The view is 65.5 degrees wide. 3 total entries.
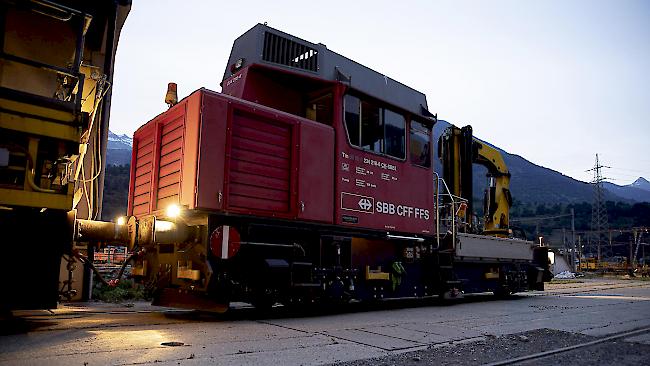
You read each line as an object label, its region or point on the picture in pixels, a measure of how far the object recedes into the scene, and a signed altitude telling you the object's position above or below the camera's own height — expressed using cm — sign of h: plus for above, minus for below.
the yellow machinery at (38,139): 428 +96
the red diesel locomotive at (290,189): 648 +95
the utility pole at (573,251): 3718 +67
